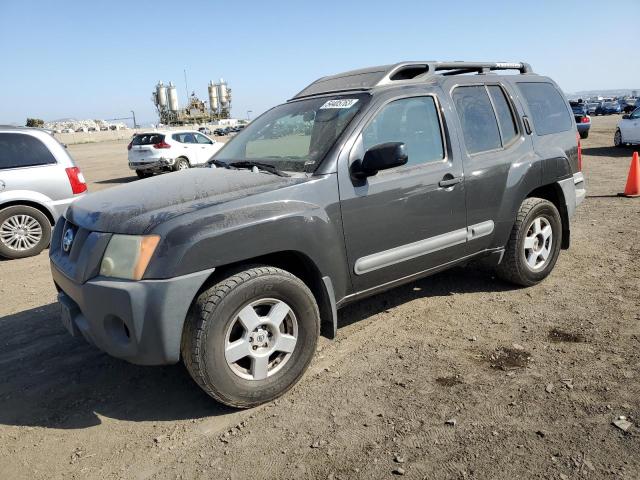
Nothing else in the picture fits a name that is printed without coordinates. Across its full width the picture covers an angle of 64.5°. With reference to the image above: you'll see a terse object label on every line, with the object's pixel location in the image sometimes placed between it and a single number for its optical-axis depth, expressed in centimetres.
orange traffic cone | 876
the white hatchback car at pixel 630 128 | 1527
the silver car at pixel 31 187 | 696
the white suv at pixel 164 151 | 1705
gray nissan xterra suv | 271
